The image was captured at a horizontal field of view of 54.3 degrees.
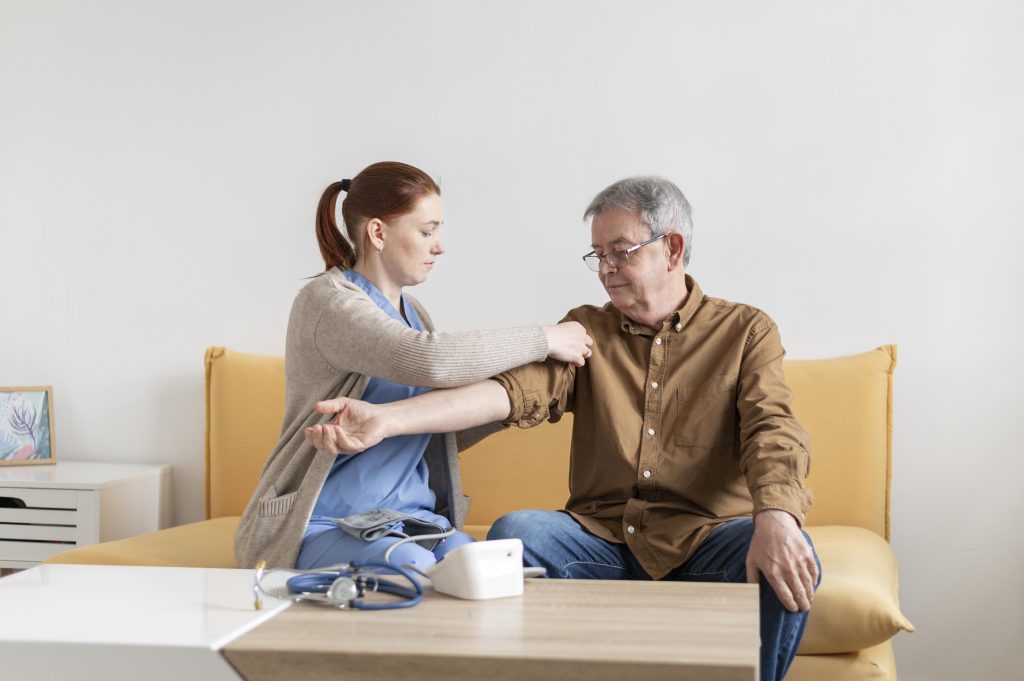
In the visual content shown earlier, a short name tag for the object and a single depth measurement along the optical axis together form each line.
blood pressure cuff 1.71
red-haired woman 1.79
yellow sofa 1.85
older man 1.75
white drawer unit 2.66
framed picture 3.01
